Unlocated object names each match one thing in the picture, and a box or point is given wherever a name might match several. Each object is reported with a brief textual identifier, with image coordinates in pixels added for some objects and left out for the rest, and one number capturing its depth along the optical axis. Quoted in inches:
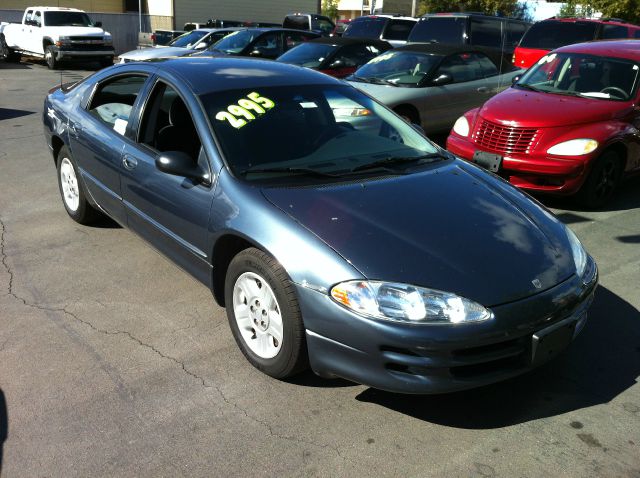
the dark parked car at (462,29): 524.7
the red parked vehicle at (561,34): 503.5
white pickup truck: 807.1
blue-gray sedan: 113.4
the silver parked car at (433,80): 347.6
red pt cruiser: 240.1
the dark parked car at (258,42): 540.4
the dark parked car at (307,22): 874.1
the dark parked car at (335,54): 436.1
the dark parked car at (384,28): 625.9
